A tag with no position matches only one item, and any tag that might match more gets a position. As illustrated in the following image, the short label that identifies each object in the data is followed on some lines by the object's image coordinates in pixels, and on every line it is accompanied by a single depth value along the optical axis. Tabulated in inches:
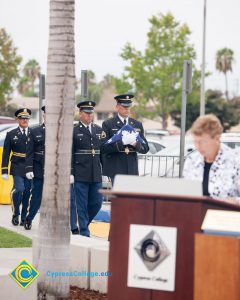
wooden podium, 221.9
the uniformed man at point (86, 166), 520.7
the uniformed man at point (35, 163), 566.6
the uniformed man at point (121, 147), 477.7
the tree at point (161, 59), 2861.7
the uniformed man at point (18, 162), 608.1
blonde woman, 260.8
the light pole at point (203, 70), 2073.9
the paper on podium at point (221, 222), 219.8
